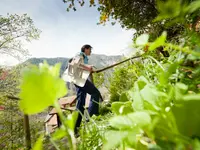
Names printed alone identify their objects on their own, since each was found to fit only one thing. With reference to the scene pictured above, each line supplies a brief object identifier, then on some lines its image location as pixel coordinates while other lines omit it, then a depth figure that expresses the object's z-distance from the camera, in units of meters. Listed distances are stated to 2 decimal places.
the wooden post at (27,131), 2.28
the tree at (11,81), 9.58
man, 3.44
